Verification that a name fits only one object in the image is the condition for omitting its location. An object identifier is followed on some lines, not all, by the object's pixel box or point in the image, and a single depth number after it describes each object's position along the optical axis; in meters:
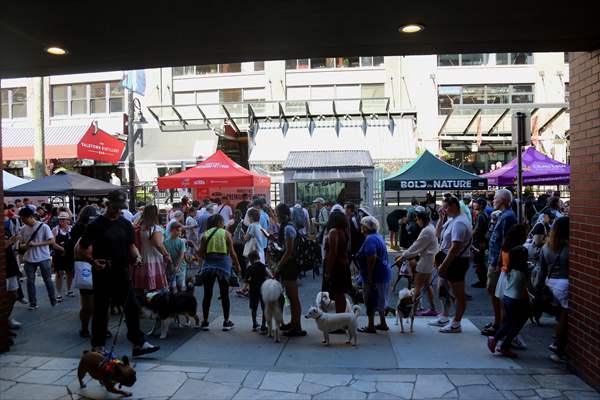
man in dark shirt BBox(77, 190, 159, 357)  5.35
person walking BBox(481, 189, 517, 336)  6.22
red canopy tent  14.42
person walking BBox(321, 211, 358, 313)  6.19
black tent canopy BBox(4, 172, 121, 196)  12.95
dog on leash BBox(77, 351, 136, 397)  4.28
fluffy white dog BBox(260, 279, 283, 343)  6.01
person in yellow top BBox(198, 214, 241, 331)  6.68
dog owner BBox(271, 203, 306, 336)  6.27
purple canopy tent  14.21
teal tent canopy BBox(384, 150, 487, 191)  13.14
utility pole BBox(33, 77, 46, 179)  18.55
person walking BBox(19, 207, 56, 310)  7.83
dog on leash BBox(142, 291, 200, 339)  6.25
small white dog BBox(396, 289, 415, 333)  6.38
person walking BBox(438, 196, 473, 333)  6.16
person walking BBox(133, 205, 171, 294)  6.75
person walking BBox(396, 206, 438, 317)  6.70
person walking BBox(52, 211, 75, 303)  8.59
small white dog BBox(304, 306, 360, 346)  5.77
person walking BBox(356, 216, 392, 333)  6.36
